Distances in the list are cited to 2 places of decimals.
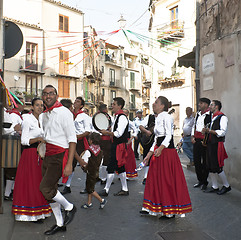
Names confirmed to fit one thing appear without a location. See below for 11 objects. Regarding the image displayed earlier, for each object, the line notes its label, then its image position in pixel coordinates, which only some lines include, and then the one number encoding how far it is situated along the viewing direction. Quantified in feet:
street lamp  39.08
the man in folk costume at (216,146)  24.00
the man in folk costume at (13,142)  16.99
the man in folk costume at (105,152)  28.76
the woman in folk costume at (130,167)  29.84
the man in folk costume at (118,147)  23.02
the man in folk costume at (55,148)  14.60
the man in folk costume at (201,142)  25.72
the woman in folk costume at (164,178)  17.63
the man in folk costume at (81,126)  25.21
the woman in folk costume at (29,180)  16.89
